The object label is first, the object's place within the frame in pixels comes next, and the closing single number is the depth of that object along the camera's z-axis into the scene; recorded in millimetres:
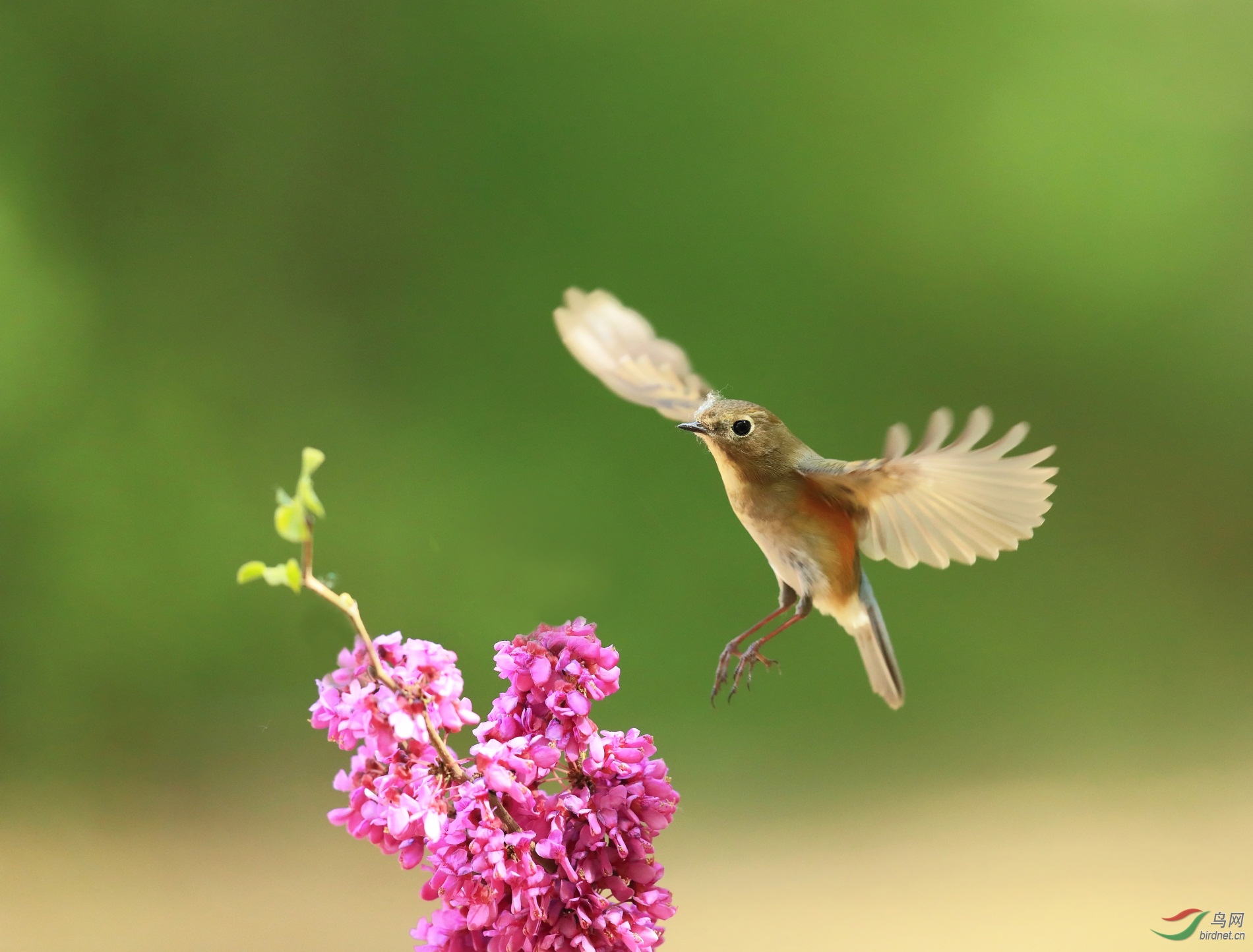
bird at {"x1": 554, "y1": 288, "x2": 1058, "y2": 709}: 4371
